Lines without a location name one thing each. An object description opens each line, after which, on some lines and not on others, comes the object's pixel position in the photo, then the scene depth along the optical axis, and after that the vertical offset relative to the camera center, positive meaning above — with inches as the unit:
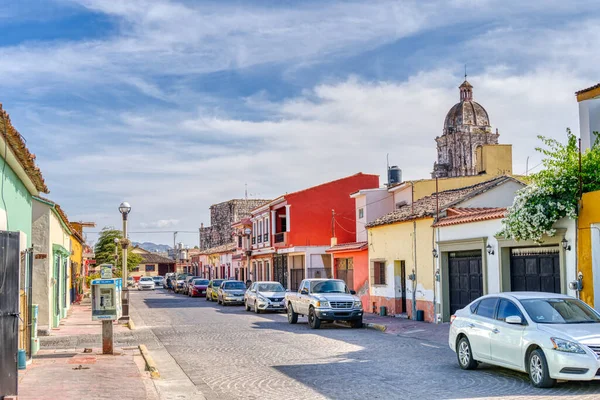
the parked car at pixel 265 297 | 1264.8 -77.2
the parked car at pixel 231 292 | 1533.0 -80.4
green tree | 2775.6 +33.8
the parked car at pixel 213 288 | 1700.7 -80.5
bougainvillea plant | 662.5 +54.7
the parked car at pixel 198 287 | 2020.2 -89.7
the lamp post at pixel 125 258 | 943.0 -2.4
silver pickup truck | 911.0 -64.6
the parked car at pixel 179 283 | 2365.2 -92.5
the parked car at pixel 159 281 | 3403.1 -119.9
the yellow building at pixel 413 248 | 973.8 +5.4
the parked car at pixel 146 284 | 2797.7 -109.3
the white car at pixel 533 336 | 431.8 -56.4
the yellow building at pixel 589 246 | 637.9 +1.6
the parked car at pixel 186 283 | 2188.7 -85.1
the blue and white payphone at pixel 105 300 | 658.2 -39.8
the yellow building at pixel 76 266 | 1502.0 -21.0
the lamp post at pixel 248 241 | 1824.8 +36.3
